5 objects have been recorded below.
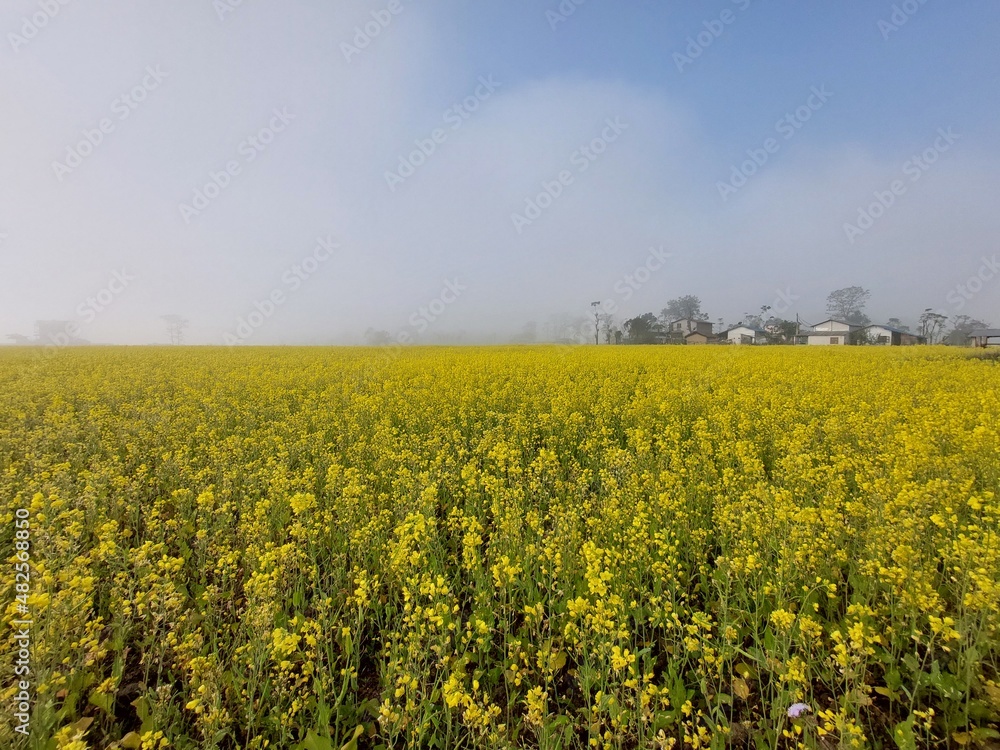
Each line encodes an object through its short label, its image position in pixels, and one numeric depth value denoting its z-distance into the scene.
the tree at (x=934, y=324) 66.88
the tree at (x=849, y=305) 102.62
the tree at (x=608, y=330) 79.88
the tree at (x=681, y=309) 117.47
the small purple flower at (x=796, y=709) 1.91
